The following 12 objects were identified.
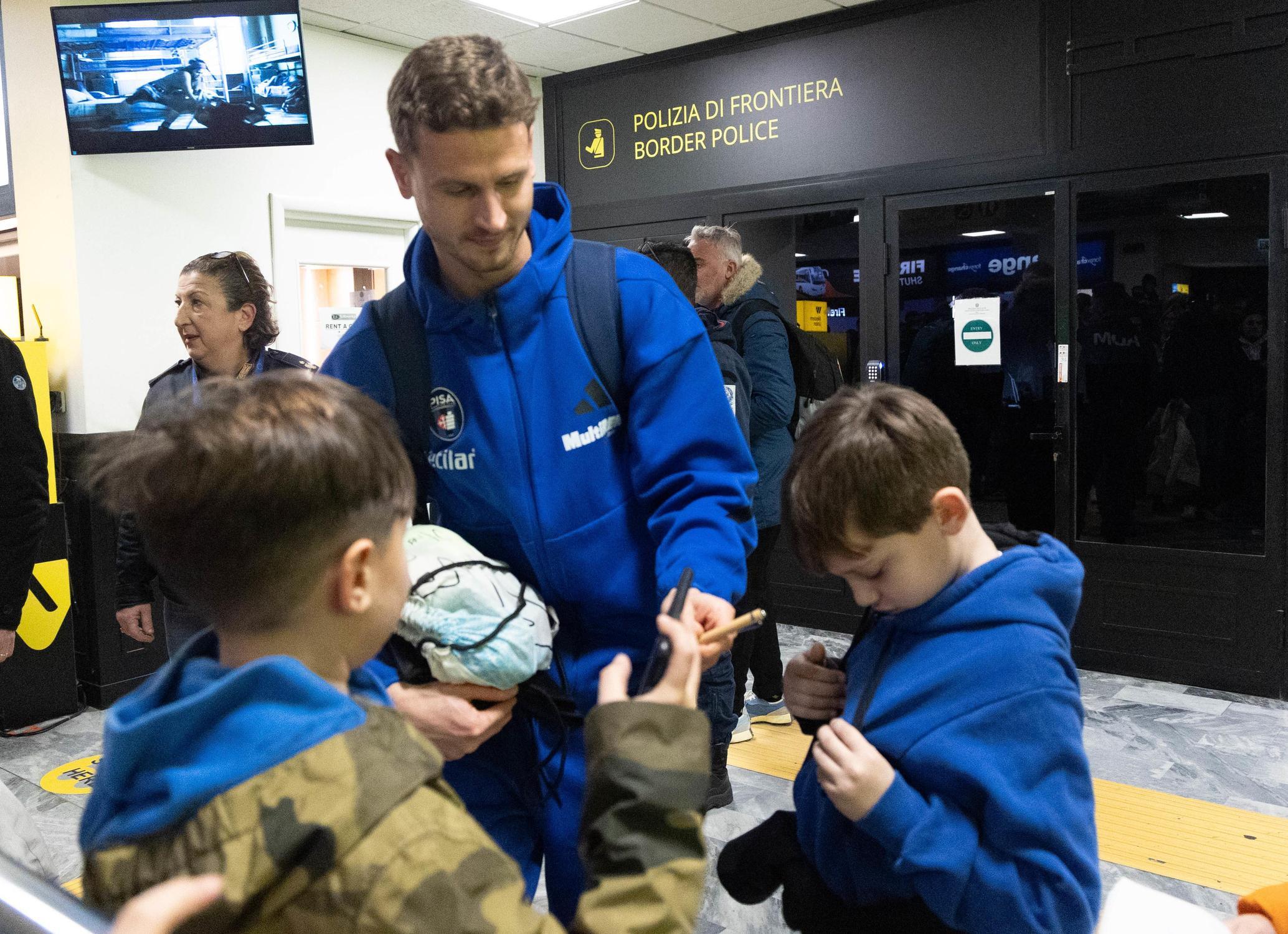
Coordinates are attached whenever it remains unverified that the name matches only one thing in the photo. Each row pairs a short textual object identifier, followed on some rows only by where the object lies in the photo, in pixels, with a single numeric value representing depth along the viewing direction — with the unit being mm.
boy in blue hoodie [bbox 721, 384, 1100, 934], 1093
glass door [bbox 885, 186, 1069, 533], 4855
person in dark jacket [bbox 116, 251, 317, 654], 2863
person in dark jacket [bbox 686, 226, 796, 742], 3809
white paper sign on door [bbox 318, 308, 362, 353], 5738
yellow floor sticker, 3682
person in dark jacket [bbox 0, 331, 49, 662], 3127
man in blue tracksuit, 1355
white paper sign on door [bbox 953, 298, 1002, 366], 5023
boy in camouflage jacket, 731
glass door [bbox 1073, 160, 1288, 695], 4328
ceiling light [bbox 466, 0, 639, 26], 5234
